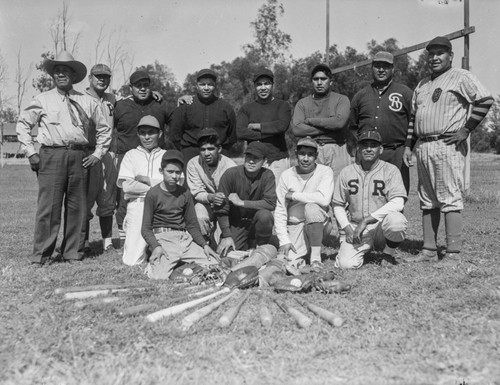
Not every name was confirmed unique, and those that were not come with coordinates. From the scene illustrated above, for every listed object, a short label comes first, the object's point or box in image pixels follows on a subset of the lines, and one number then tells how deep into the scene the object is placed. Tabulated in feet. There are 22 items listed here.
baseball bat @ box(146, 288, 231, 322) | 13.51
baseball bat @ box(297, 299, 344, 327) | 13.14
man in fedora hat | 20.95
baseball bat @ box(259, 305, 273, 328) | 13.20
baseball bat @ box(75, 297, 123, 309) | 14.66
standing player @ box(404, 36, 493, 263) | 19.95
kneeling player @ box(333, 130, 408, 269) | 19.84
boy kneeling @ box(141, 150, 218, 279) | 19.26
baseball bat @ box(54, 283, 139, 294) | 16.46
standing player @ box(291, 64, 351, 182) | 22.67
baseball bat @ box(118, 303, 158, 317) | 13.96
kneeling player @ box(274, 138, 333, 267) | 20.43
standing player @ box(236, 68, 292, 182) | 23.11
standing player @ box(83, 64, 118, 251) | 24.61
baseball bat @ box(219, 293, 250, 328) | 13.16
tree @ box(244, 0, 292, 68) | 132.26
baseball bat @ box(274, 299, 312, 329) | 13.10
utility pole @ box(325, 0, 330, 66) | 59.27
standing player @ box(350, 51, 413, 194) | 22.15
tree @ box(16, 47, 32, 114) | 127.75
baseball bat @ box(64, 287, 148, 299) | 15.74
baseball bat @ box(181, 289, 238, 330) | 13.01
